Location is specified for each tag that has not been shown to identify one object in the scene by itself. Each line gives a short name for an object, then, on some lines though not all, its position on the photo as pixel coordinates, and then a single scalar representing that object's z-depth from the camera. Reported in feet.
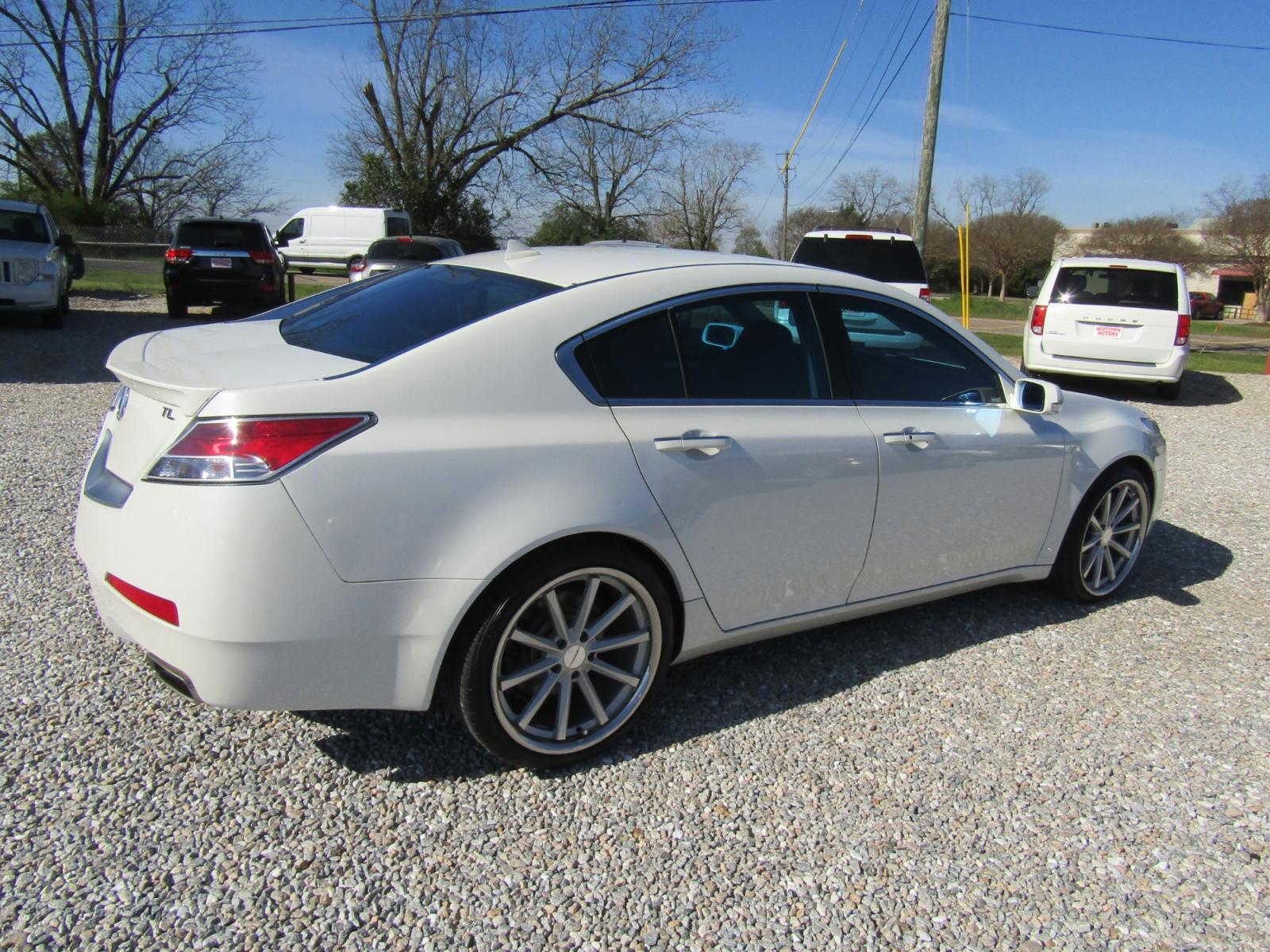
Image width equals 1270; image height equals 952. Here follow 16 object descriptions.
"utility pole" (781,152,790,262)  175.01
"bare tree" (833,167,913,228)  213.46
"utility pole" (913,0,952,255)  50.62
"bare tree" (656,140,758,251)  185.88
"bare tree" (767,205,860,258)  207.68
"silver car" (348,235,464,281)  54.65
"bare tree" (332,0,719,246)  117.80
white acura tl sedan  7.91
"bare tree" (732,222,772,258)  204.55
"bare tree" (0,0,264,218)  114.42
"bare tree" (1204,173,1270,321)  127.13
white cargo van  93.30
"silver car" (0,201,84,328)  39.58
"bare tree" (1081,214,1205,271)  153.99
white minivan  37.60
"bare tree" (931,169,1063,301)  182.39
